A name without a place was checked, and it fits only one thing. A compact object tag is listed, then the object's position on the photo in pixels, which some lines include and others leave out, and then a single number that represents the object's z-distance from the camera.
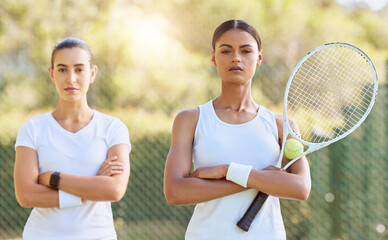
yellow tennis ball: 5.82
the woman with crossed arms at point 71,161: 6.13
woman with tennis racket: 5.59
